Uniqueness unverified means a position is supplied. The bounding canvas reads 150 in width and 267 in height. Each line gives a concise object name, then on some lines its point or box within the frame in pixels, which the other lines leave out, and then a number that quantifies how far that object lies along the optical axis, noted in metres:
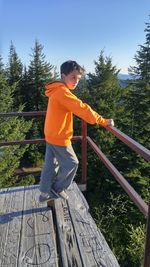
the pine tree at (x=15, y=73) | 24.16
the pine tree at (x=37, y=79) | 24.94
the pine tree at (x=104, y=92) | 16.61
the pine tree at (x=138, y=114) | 14.05
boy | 2.69
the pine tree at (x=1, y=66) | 17.20
